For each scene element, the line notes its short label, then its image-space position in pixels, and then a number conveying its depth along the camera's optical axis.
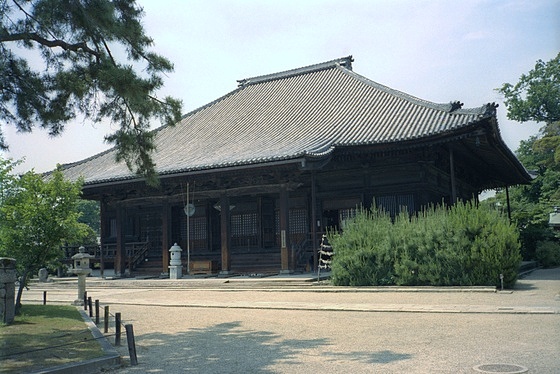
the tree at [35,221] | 11.77
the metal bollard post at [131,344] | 6.72
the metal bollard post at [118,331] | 7.96
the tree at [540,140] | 34.81
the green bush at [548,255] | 22.00
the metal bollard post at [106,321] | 9.05
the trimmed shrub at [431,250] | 12.76
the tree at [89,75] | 7.42
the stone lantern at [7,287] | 9.80
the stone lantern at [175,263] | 19.58
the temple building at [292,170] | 17.81
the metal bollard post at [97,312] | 10.33
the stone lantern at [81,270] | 14.02
